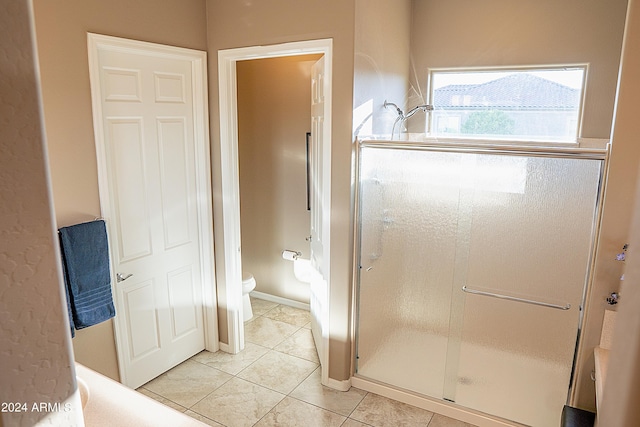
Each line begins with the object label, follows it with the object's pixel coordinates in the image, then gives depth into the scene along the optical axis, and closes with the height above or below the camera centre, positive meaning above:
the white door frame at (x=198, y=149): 2.62 -0.05
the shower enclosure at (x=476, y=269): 2.46 -0.76
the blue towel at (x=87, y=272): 2.54 -0.76
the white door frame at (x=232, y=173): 2.91 -0.23
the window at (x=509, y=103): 3.37 +0.32
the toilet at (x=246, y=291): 4.06 -1.34
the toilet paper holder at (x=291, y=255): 4.30 -1.07
